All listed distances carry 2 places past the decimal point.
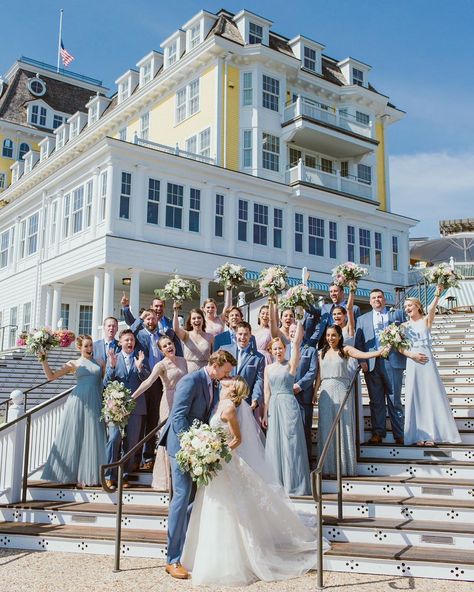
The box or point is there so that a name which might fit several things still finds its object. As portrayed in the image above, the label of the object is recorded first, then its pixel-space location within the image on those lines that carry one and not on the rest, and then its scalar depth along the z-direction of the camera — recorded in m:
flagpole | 44.72
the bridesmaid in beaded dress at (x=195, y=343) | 8.62
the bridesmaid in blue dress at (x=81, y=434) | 8.17
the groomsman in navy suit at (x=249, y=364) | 7.63
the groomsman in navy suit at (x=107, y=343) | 8.77
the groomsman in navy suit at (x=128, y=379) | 8.02
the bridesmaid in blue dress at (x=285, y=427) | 6.99
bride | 5.58
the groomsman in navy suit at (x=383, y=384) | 8.34
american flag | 39.54
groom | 5.81
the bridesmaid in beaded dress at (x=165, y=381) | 7.73
